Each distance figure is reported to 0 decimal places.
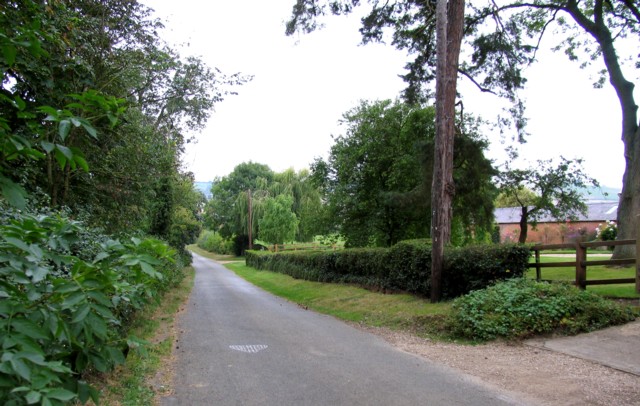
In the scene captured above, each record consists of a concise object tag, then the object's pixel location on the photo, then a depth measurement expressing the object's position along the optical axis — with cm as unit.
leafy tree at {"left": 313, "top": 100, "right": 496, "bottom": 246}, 2016
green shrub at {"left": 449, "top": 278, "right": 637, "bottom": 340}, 863
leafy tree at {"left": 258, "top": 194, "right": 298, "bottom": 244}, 4694
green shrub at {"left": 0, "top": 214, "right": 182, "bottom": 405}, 200
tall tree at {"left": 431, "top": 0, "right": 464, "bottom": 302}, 1203
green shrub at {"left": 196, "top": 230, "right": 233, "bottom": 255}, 7781
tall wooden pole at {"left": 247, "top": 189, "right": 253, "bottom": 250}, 5711
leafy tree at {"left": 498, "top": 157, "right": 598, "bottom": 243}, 2766
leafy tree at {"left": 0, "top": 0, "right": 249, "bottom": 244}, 267
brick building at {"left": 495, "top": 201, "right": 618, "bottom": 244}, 4678
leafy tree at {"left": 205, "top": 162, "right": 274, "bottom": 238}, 7431
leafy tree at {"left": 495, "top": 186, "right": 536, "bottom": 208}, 3045
